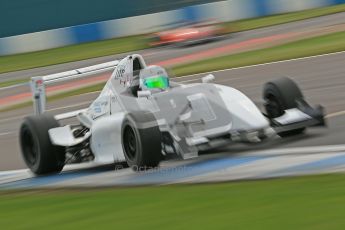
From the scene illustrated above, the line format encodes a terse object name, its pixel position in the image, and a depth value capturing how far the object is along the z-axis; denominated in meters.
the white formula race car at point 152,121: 17.78
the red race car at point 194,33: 55.91
